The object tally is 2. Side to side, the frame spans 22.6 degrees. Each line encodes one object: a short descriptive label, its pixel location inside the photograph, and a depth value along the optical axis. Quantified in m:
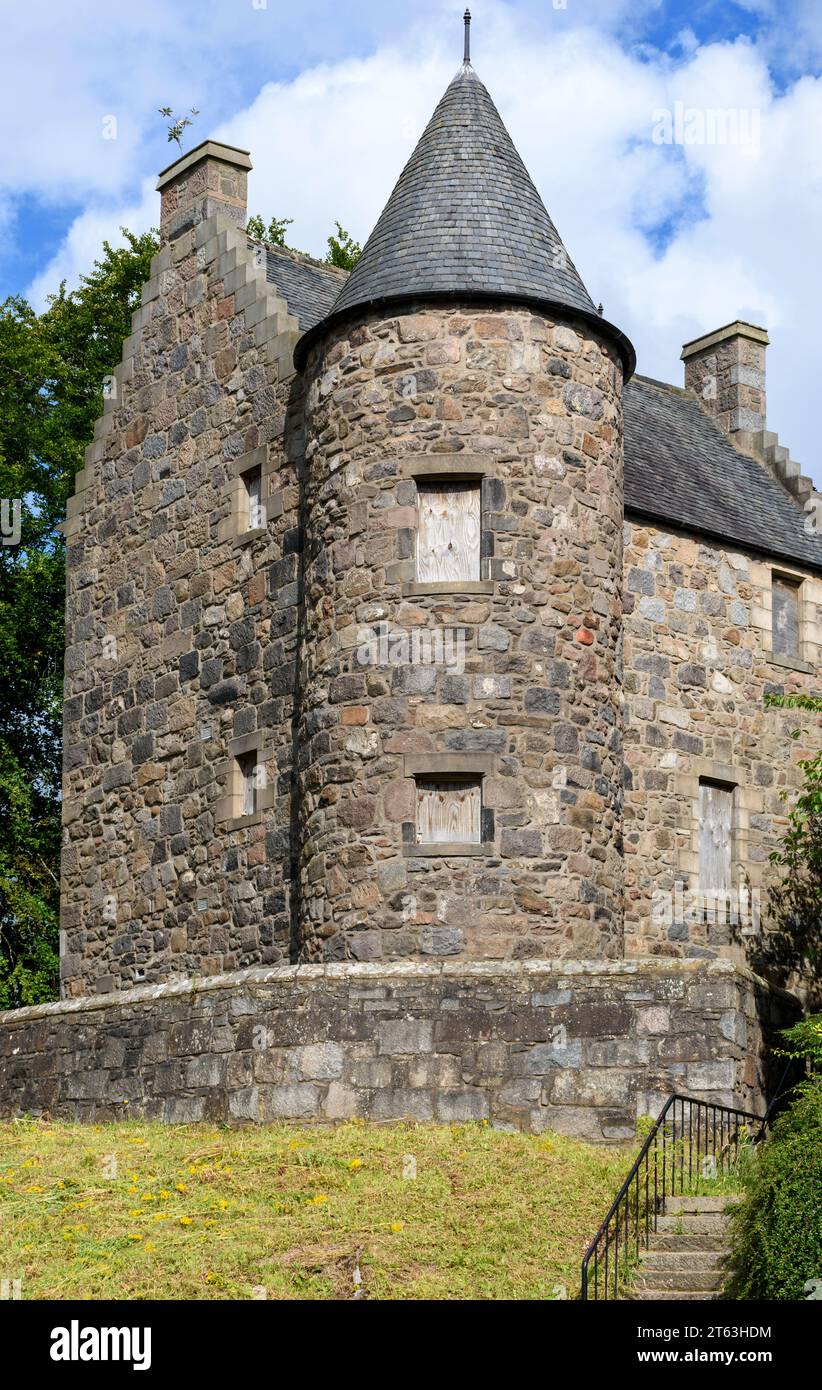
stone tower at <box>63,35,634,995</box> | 17.67
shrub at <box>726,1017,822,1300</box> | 11.25
